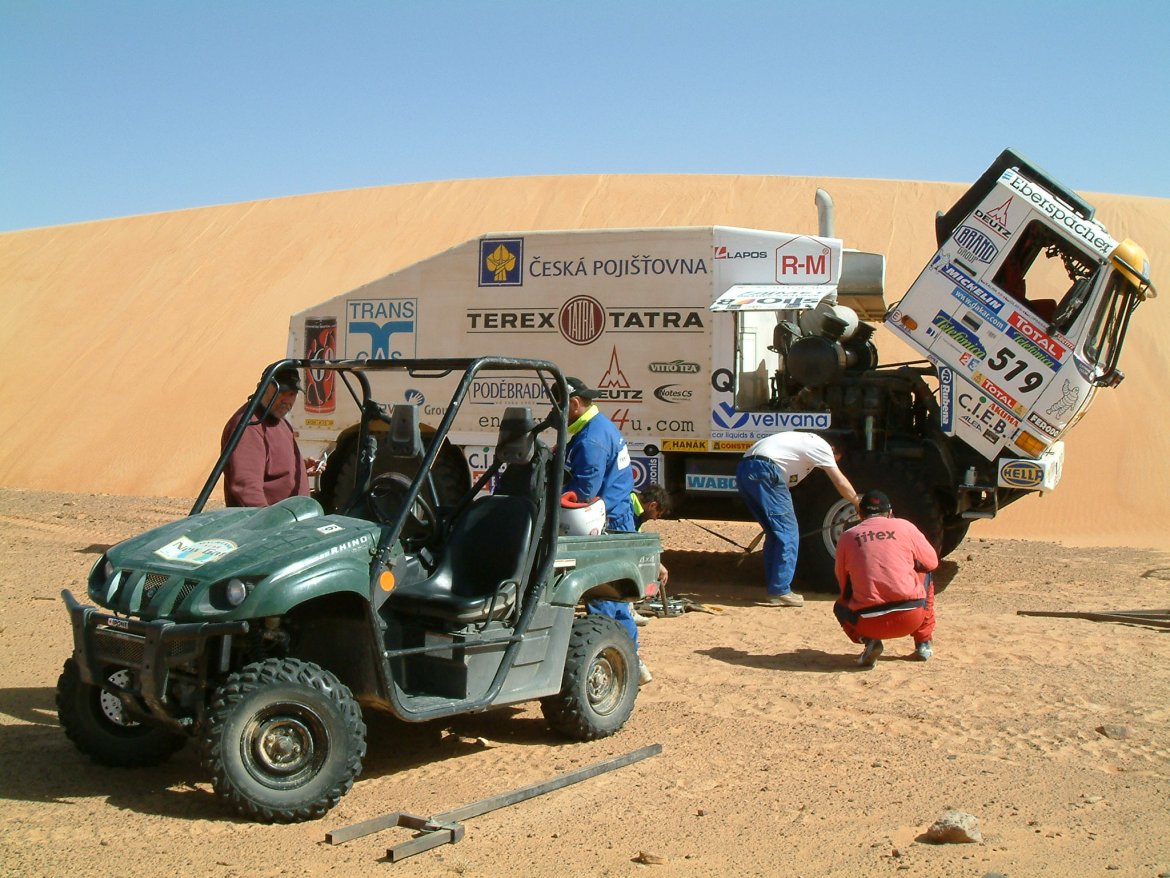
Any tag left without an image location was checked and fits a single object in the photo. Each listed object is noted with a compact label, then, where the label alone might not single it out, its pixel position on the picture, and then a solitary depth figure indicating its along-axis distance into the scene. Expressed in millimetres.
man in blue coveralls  7023
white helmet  6742
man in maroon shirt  6949
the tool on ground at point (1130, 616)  9086
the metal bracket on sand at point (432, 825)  4336
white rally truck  10023
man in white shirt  9859
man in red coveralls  7379
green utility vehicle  4570
